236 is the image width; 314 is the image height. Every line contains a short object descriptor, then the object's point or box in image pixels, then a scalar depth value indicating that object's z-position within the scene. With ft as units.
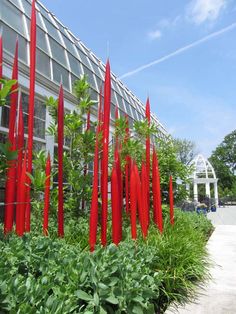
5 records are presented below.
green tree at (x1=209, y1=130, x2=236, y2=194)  190.39
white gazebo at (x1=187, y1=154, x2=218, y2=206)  110.52
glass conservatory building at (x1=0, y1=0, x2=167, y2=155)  26.02
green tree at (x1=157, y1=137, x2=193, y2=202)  27.43
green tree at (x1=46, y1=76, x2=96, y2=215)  16.24
